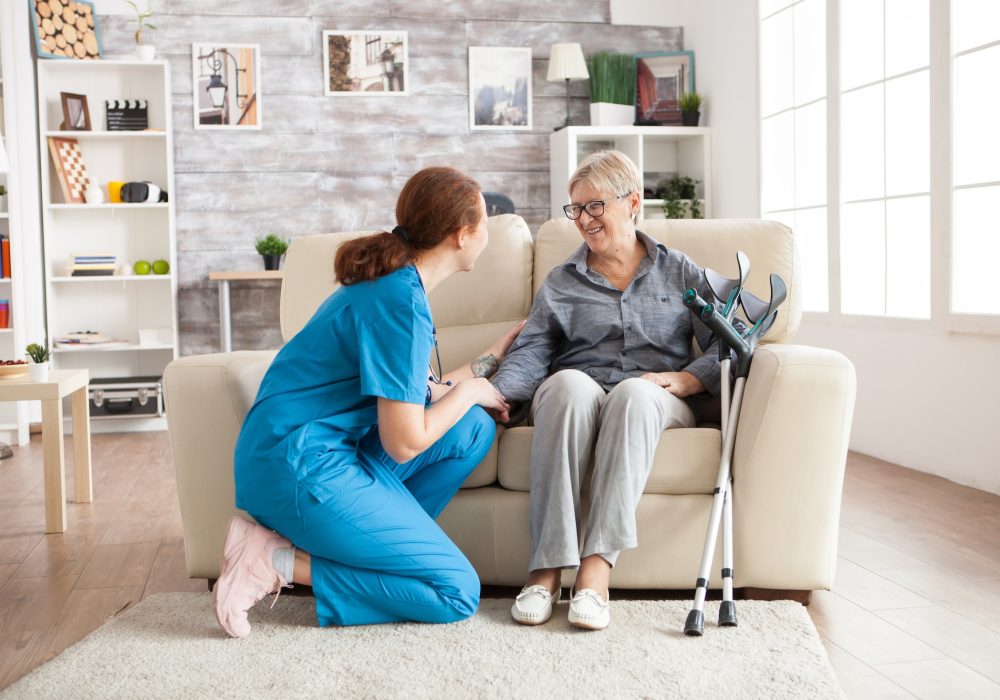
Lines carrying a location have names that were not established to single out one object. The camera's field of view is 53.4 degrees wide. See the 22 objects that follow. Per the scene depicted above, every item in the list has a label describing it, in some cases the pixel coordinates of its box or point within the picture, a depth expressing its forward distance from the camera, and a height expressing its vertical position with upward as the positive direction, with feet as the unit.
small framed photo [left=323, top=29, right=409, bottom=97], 18.54 +4.06
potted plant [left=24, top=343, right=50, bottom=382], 10.80 -0.87
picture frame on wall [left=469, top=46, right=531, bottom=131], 18.99 +3.62
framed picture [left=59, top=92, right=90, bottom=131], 17.20 +2.99
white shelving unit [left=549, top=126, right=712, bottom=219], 18.28 +2.39
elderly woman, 7.10 -0.81
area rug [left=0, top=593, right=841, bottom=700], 5.98 -2.46
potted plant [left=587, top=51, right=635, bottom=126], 18.75 +3.60
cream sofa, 7.38 -1.57
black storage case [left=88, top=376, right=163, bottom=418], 17.22 -1.97
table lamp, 18.34 +3.92
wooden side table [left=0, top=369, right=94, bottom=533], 10.34 -1.49
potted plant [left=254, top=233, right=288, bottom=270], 17.53 +0.57
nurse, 6.58 -1.09
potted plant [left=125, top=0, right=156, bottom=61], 17.22 +4.10
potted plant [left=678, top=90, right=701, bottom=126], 18.67 +3.12
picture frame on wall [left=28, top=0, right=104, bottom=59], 16.94 +4.43
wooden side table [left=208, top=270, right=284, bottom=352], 17.29 -0.05
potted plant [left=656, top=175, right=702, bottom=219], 18.43 +1.44
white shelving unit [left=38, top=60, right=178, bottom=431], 17.66 +0.89
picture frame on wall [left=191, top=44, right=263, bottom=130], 18.20 +3.63
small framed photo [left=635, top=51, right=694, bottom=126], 19.26 +3.84
